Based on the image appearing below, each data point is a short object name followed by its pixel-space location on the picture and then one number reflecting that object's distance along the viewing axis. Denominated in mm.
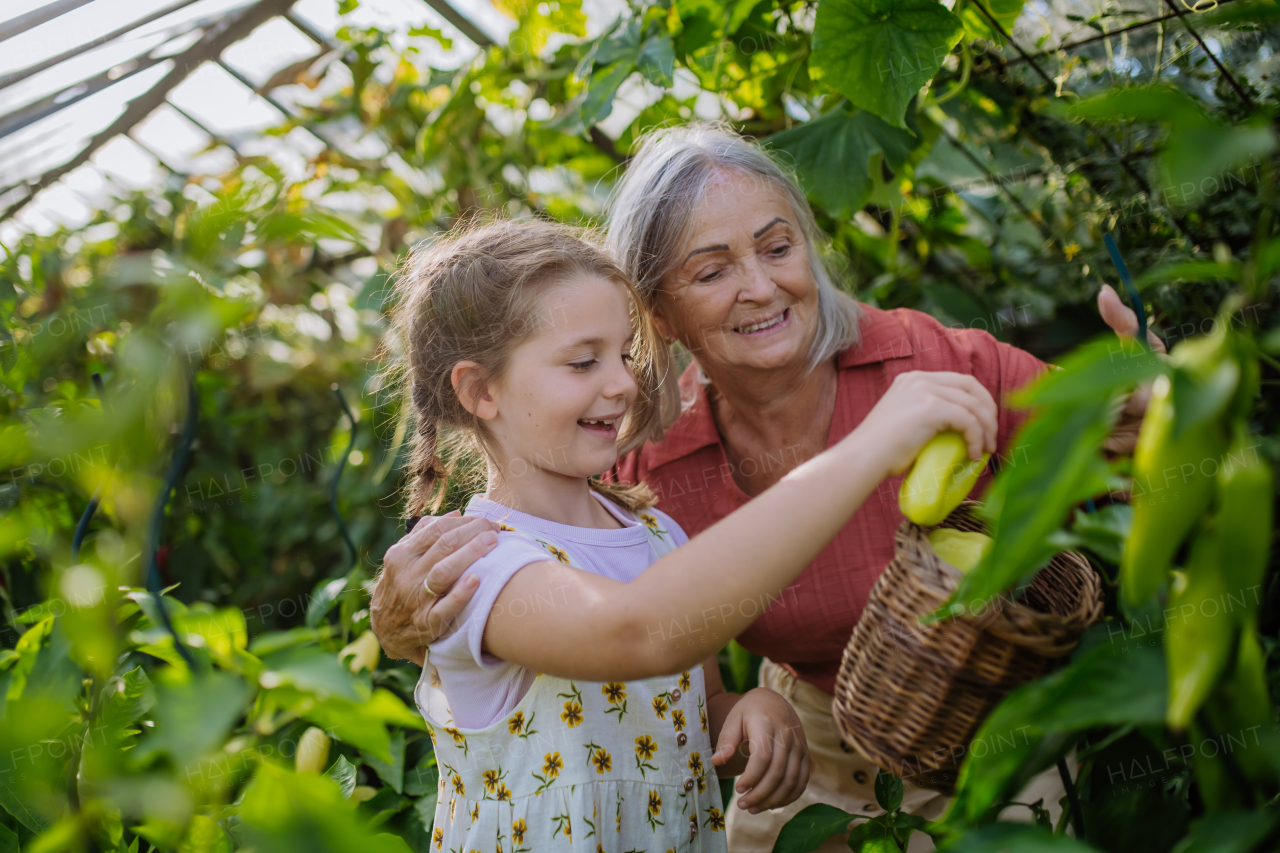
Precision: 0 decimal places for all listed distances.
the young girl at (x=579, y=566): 692
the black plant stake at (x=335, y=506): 1180
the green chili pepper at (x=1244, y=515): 383
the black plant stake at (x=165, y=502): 461
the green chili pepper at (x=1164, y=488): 402
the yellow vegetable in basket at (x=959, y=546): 660
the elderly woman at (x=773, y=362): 1226
